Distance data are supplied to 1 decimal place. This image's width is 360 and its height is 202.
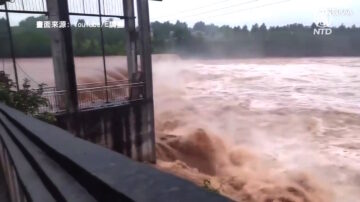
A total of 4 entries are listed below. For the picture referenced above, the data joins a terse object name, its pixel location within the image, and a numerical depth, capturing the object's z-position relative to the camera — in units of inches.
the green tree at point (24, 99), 232.8
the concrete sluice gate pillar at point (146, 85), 449.7
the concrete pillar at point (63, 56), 370.9
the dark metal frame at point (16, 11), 342.9
